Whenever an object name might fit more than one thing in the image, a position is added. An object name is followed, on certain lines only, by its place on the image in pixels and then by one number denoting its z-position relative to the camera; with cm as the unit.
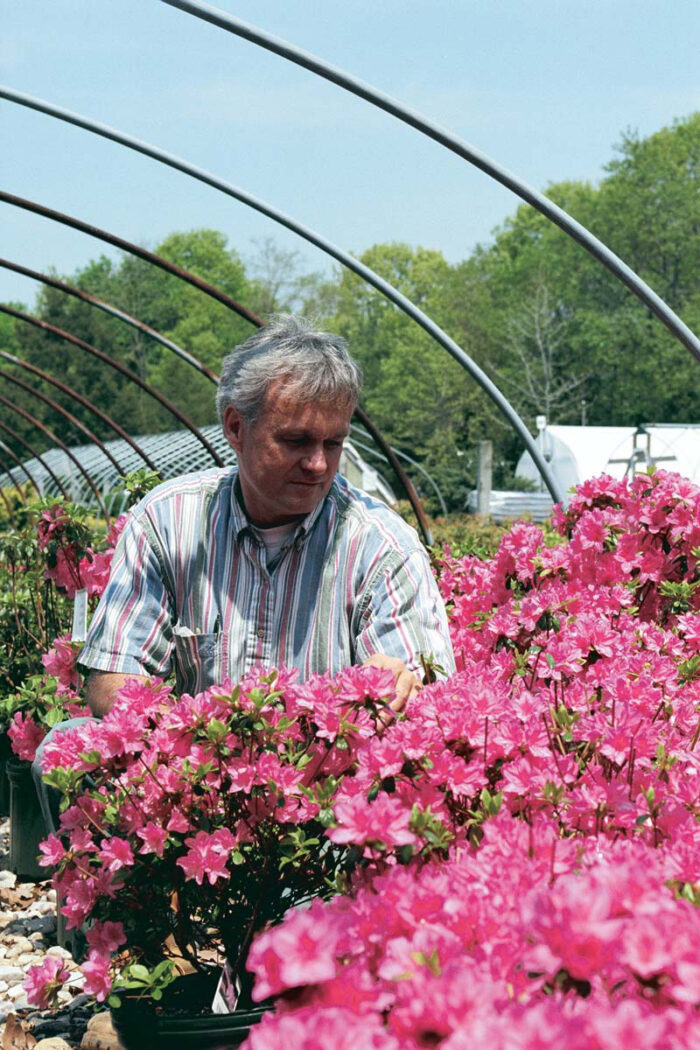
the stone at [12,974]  333
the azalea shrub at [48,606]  345
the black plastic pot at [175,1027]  191
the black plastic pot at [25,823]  416
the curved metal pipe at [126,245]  536
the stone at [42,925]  372
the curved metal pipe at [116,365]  730
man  247
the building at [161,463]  2033
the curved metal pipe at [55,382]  879
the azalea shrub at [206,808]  181
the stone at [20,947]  355
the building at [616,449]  2500
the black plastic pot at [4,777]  472
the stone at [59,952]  346
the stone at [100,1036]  276
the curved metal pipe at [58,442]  820
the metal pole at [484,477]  2514
